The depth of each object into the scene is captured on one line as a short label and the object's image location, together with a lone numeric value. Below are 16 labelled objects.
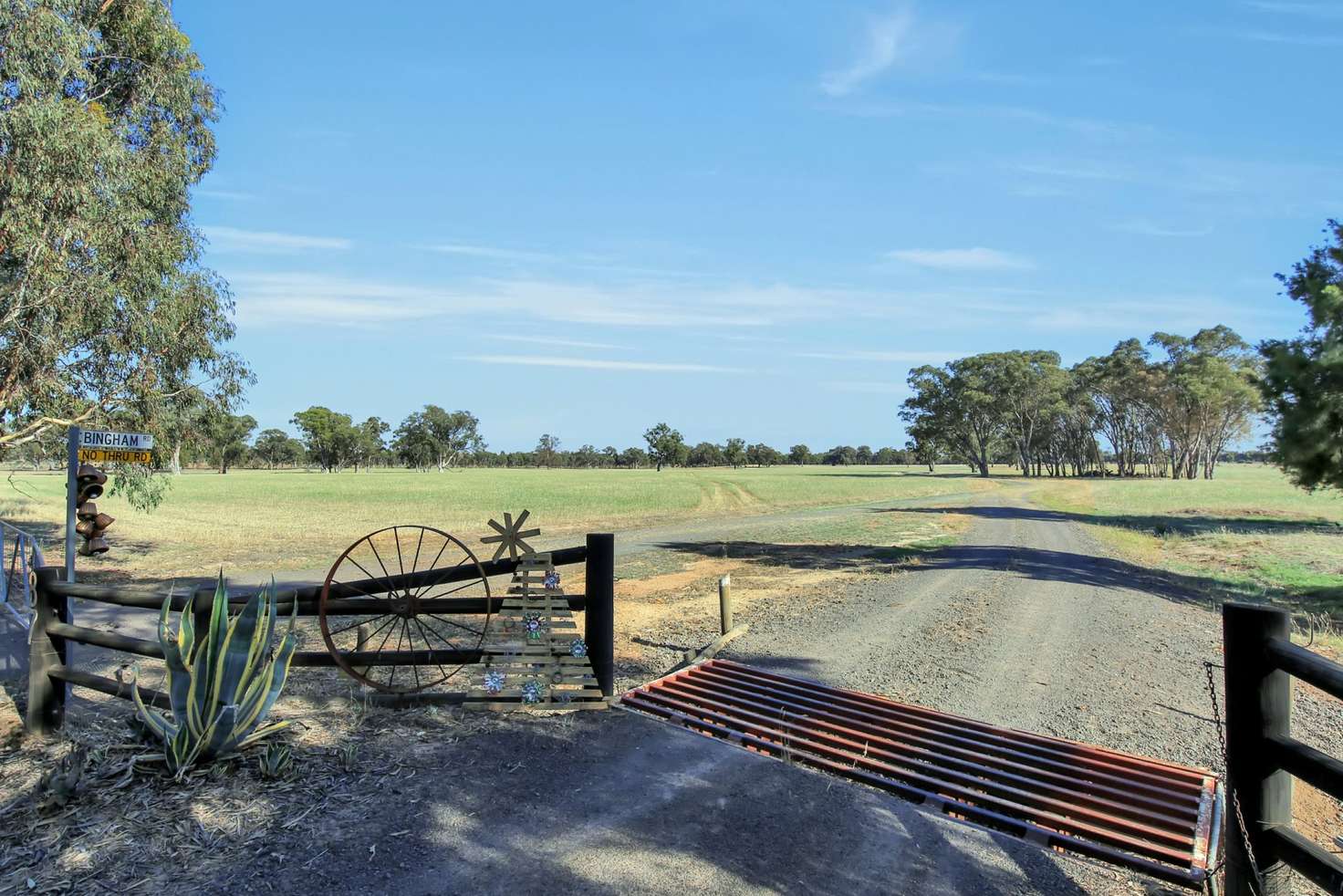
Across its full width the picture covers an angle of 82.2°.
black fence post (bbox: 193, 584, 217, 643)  4.93
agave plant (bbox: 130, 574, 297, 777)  4.24
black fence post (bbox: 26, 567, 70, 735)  5.03
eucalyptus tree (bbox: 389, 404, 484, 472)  160.50
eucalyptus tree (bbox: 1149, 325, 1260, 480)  76.81
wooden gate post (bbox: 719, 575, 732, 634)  9.36
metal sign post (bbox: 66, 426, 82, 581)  9.50
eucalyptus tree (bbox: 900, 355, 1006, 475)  101.69
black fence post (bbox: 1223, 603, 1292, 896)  3.12
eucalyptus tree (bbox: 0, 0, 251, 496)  13.53
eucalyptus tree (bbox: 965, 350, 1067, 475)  97.75
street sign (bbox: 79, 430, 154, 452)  9.88
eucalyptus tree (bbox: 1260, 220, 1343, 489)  16.53
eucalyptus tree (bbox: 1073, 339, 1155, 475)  86.94
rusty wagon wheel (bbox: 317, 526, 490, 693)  5.50
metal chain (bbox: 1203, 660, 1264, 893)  3.14
